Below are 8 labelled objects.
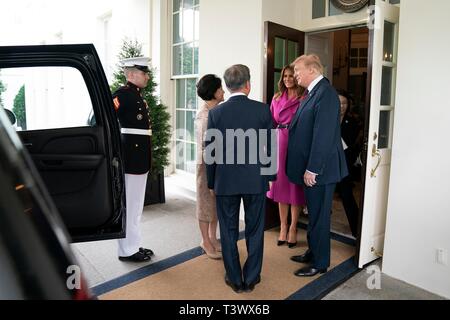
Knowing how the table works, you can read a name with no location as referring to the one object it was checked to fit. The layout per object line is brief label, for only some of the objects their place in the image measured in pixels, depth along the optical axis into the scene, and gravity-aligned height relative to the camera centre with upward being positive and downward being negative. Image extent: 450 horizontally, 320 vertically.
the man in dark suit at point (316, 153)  2.58 -0.26
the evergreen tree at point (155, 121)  4.48 -0.08
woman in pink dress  3.32 -0.39
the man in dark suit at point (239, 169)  2.45 -0.36
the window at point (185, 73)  5.30 +0.63
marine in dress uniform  2.90 -0.21
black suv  0.54 -0.21
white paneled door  2.74 -0.05
